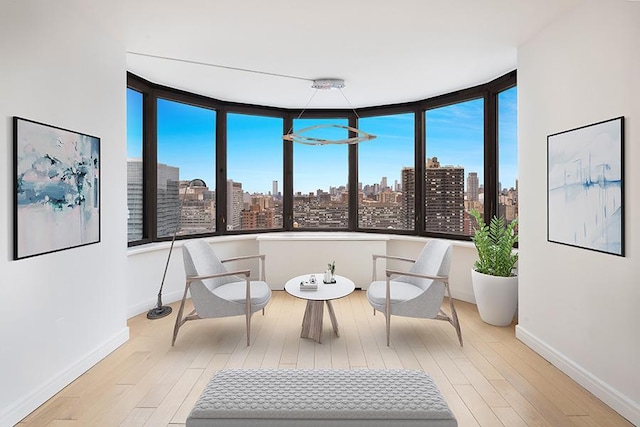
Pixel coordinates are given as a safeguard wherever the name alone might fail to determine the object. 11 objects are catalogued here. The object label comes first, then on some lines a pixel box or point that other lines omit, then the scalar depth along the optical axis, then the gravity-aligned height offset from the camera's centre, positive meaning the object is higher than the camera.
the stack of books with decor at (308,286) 3.55 -0.70
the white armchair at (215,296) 3.35 -0.79
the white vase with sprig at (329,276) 3.82 -0.66
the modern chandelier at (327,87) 4.05 +1.49
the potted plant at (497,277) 3.79 -0.66
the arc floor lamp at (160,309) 4.15 -1.12
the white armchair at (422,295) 3.37 -0.78
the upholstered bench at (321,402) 1.58 -0.83
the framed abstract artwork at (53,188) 2.27 +0.17
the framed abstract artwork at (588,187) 2.34 +0.18
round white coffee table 3.39 -0.80
